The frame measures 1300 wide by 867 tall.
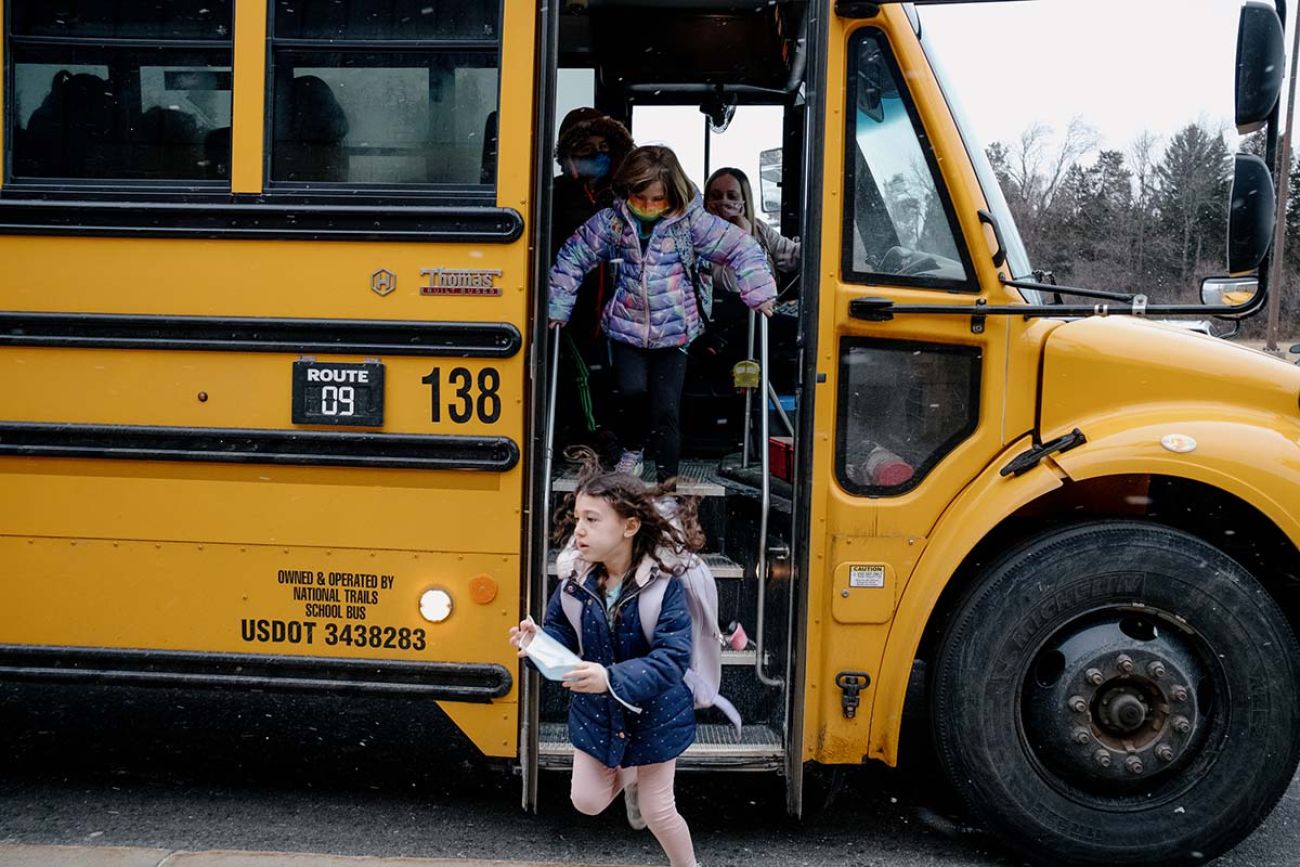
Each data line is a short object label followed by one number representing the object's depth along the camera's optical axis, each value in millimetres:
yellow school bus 3328
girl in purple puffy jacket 3936
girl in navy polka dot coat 2803
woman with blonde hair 4613
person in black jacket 4406
